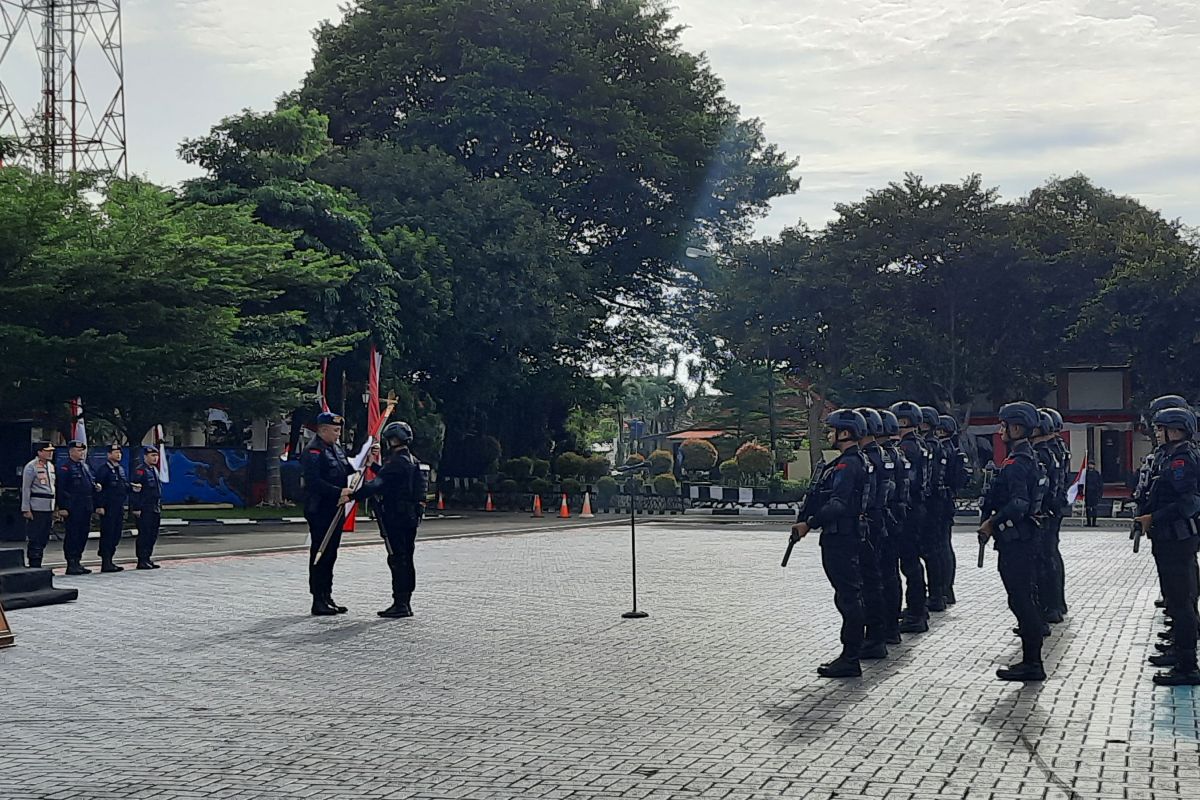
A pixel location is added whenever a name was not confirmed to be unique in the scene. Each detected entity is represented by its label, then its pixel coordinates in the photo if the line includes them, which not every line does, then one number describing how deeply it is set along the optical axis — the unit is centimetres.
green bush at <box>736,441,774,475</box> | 5069
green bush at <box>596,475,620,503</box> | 4456
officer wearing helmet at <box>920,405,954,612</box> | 1350
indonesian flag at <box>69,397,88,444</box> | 2977
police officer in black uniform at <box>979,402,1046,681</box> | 1004
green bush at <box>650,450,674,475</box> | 5434
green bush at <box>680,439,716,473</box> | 5603
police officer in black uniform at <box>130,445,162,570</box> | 2053
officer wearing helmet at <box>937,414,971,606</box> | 1379
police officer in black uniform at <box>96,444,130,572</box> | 1986
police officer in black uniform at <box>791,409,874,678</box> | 1029
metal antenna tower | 4609
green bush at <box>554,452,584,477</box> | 4722
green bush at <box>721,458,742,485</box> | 5094
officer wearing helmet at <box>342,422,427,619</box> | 1409
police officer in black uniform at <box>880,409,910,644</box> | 1173
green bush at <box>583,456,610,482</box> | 4725
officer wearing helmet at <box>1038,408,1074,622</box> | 1120
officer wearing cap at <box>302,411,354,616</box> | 1440
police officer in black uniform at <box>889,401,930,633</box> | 1284
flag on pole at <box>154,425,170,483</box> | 2777
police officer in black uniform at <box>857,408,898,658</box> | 1102
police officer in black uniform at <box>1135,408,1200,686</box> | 998
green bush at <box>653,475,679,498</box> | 4603
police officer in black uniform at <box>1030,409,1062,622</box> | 1077
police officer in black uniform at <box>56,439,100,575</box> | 1936
